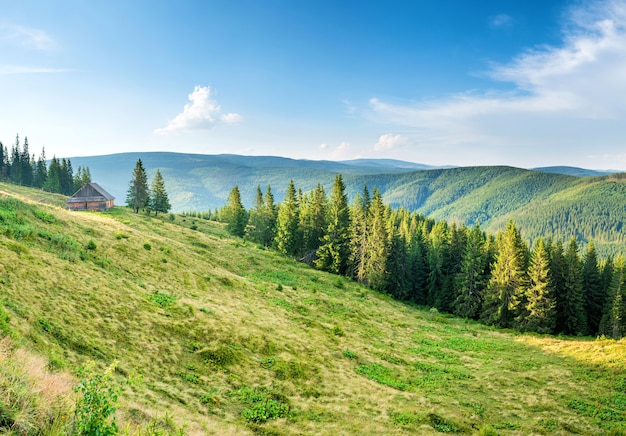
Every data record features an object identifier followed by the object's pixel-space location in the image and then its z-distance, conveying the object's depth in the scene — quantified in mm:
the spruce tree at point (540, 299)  45562
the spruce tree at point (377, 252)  55000
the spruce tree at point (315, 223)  64312
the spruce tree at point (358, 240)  57062
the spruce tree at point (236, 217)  79469
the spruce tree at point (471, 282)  52688
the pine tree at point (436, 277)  59375
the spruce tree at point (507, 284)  48094
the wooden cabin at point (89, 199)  63031
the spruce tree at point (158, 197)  79125
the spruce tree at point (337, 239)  59438
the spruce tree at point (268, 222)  71875
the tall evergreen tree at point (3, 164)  105762
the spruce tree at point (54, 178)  98688
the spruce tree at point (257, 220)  72250
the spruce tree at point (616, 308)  46688
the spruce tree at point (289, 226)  63375
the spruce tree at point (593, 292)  52553
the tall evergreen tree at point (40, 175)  107312
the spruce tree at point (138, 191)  73250
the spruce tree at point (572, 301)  49344
